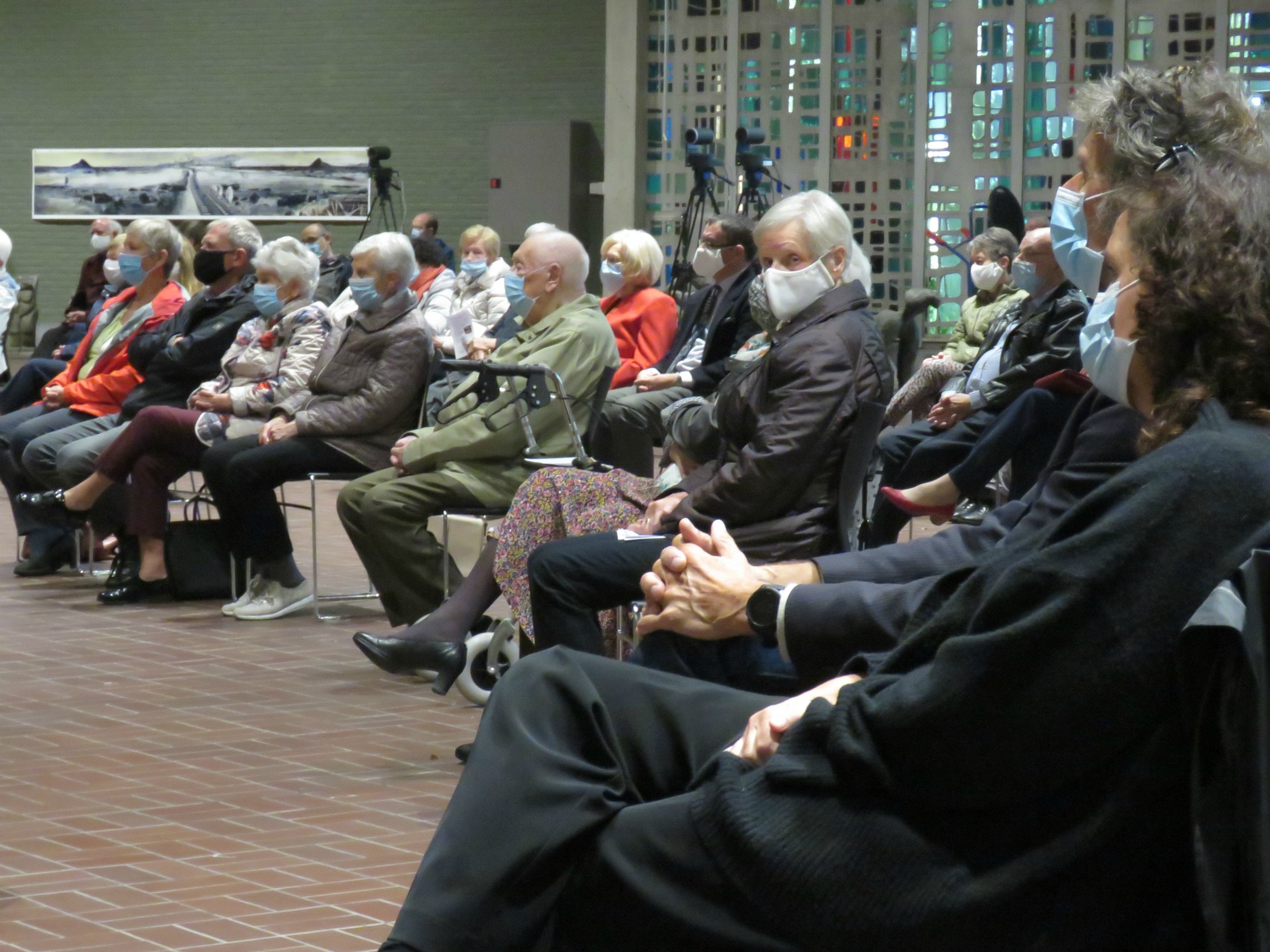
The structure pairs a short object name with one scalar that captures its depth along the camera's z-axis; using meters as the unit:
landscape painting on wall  16.98
